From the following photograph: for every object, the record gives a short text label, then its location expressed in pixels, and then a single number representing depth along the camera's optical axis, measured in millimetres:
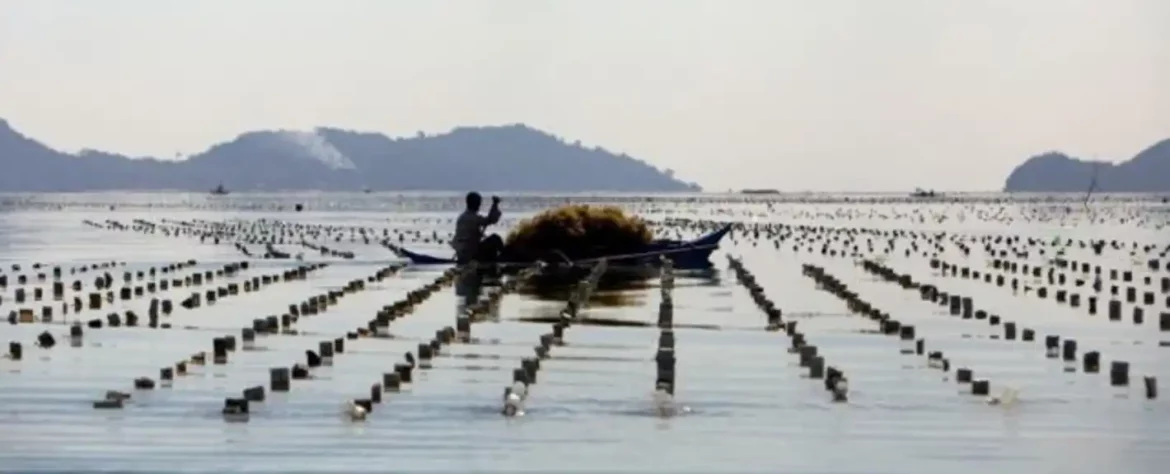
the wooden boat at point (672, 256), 55062
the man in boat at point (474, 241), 51562
